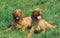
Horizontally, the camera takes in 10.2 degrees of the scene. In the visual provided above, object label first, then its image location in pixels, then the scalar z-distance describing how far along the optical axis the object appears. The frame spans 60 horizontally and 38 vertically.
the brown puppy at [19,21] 9.16
